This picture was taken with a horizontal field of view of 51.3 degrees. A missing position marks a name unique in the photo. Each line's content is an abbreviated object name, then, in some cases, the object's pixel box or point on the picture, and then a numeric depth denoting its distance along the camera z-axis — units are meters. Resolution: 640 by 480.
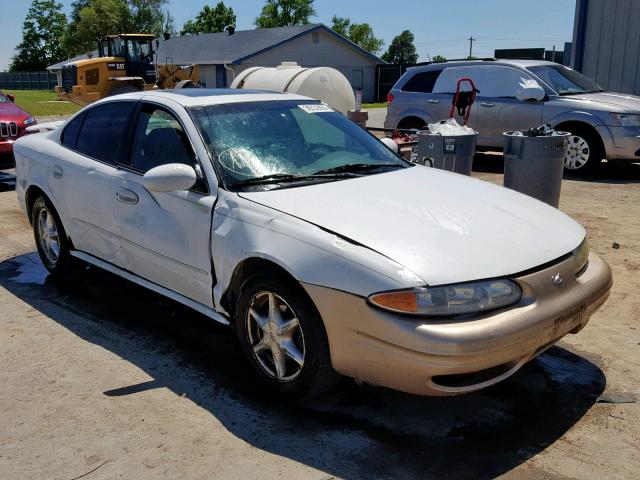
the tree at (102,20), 84.50
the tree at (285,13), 79.44
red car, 10.73
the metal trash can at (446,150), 7.01
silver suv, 10.06
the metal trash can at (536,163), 6.70
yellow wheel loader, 25.59
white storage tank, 13.79
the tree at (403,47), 132.12
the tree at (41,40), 96.81
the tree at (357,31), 94.06
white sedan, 3.03
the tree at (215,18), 84.50
